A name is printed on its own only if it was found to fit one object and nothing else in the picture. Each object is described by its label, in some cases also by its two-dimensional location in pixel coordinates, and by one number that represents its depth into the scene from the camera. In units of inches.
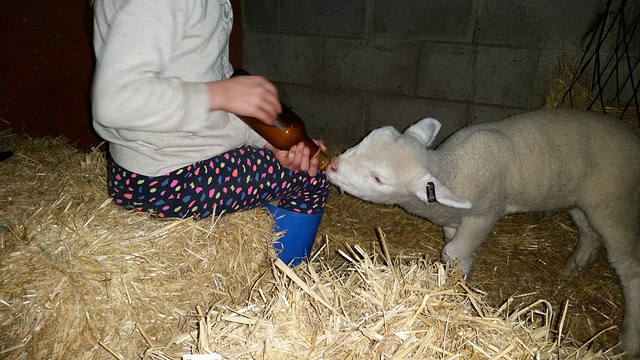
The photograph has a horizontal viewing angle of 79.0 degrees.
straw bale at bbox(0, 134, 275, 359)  52.7
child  44.4
